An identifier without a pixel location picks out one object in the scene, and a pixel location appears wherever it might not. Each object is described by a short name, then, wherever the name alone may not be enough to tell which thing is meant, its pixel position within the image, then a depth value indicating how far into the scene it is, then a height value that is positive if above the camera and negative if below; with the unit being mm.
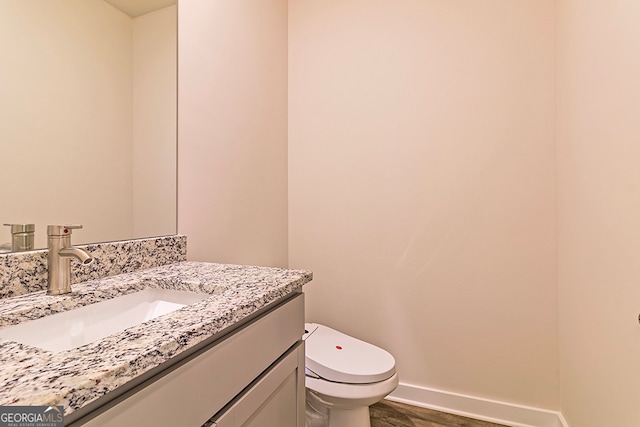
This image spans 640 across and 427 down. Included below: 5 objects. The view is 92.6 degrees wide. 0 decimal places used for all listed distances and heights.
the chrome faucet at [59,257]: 727 -96
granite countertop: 375 -202
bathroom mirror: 760 +301
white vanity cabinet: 468 -332
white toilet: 1260 -699
